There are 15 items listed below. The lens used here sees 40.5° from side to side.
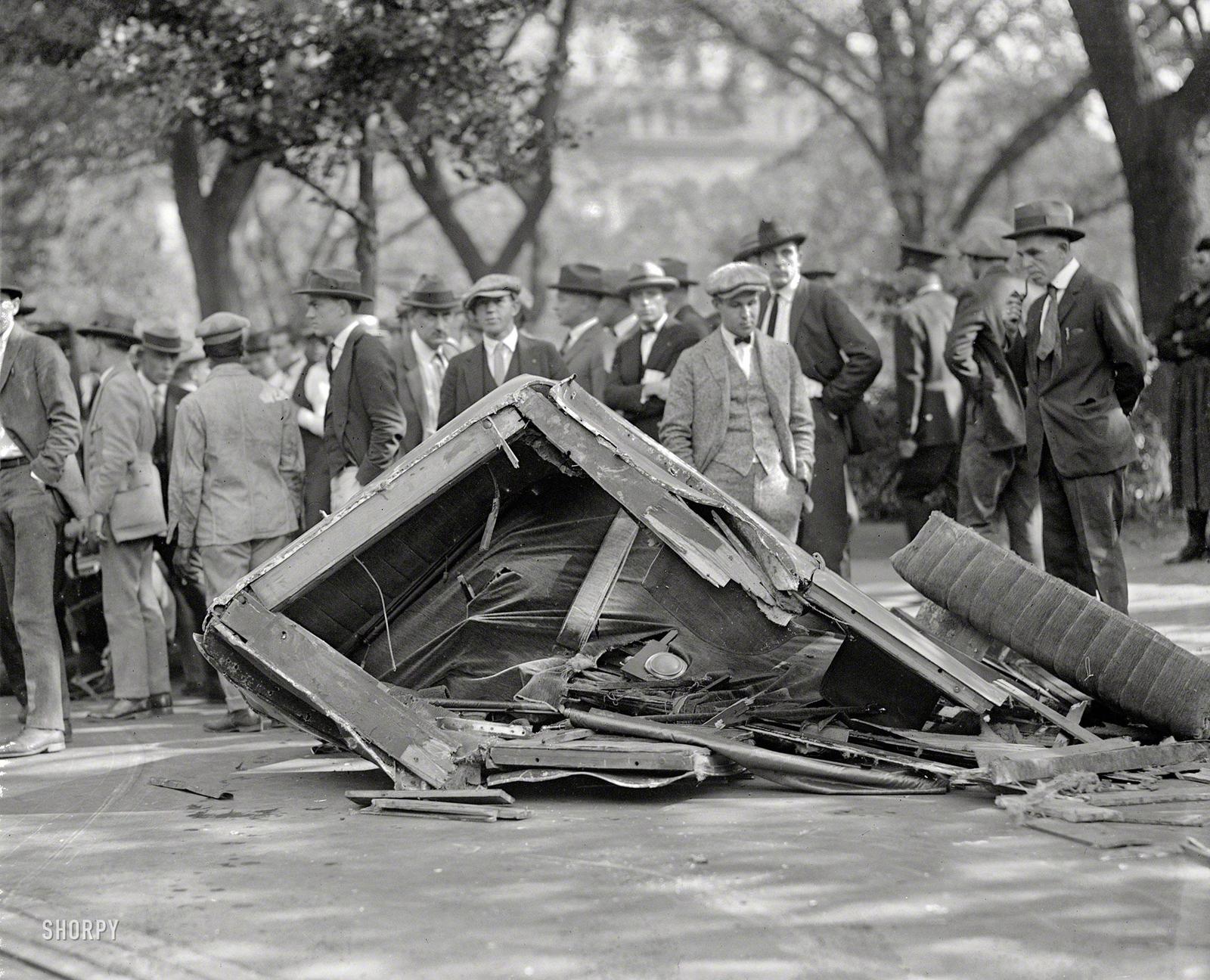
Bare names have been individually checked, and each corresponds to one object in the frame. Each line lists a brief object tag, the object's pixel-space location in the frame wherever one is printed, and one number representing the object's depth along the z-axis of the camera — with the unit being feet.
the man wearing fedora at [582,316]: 34.71
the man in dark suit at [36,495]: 25.41
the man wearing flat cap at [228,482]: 27.68
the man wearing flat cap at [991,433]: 30.40
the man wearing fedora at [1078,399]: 25.89
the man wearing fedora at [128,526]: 28.97
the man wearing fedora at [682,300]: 34.30
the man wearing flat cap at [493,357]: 30.68
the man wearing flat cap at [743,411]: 26.53
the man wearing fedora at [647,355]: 31.63
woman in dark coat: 33.63
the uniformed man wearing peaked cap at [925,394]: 34.96
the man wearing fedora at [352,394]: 28.30
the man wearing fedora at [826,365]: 29.89
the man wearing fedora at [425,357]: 34.15
